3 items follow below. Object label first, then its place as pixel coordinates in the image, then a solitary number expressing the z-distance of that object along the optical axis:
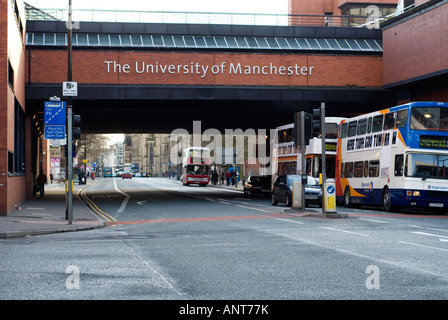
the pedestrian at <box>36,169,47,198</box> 38.09
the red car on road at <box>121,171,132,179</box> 121.10
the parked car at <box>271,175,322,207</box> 29.48
